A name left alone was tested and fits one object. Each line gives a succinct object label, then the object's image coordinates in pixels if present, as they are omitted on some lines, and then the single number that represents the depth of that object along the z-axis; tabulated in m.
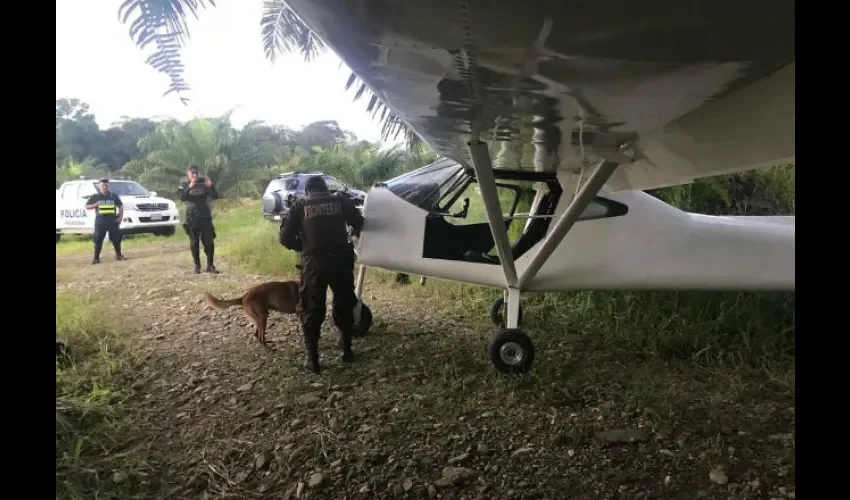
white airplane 0.89
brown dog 3.55
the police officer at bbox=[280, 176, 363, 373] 3.15
